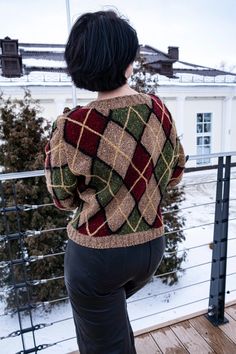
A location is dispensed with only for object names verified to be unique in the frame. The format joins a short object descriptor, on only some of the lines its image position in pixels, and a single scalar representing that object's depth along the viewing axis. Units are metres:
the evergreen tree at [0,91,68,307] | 2.70
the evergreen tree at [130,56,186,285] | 3.40
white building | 7.53
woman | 0.69
